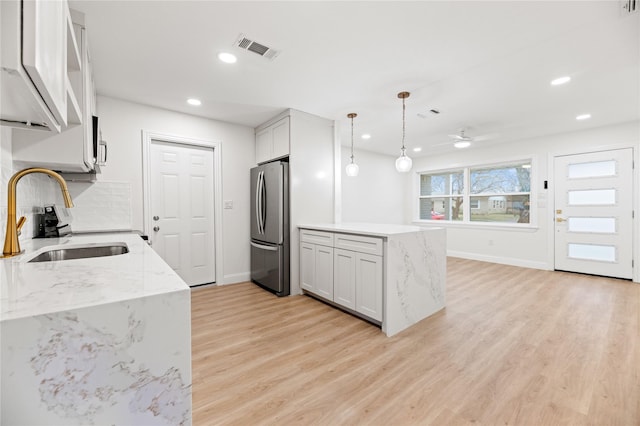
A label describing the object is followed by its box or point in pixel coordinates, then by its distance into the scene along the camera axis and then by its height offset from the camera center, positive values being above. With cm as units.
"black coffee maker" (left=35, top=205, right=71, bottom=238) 209 -8
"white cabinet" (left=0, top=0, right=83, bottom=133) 61 +38
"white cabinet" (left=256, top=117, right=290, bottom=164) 365 +102
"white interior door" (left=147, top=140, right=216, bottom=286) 356 +6
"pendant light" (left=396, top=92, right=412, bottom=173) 305 +55
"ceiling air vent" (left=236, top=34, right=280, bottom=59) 217 +137
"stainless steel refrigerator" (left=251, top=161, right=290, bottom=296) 351 -18
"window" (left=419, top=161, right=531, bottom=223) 531 +36
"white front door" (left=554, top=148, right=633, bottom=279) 414 -5
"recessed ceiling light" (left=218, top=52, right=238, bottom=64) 235 +137
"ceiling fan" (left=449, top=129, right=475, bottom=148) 443 +119
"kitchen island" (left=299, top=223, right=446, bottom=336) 247 -61
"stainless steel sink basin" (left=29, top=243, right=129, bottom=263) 159 -24
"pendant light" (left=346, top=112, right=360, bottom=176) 369 +57
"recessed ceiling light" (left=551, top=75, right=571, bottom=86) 280 +137
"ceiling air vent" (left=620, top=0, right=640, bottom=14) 171 +131
